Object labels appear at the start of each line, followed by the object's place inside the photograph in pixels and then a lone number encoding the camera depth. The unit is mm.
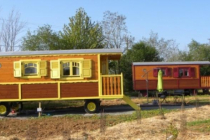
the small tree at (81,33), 34156
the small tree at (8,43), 34750
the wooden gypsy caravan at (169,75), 28656
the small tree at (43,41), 33781
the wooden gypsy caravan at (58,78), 16766
